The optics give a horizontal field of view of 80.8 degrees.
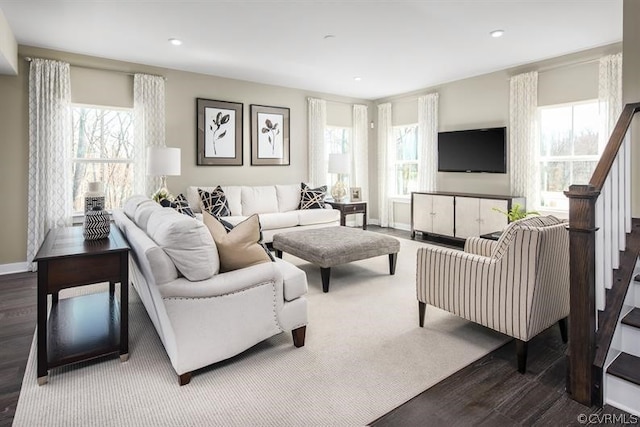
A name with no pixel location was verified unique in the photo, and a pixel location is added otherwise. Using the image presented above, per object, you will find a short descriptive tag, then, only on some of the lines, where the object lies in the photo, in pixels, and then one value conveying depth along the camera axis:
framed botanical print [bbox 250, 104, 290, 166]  6.16
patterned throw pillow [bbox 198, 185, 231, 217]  5.27
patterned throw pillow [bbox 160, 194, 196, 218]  4.03
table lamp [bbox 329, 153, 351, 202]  6.61
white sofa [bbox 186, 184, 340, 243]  5.36
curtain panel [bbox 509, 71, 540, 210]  5.16
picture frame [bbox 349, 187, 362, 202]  6.80
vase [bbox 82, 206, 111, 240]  2.52
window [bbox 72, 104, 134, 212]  4.82
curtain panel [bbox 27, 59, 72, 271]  4.37
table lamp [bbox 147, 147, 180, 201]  4.64
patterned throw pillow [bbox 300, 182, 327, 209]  6.13
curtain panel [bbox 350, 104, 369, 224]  7.48
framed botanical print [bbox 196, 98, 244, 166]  5.61
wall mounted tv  5.54
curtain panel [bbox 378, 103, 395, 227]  7.50
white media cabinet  5.25
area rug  1.85
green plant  4.29
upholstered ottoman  3.68
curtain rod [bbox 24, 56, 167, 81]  4.32
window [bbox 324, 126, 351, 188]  7.31
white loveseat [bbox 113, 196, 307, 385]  2.08
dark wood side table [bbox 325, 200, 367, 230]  6.26
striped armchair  2.17
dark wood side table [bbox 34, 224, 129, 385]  2.08
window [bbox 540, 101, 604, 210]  4.74
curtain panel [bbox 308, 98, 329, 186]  6.78
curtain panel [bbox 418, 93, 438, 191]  6.52
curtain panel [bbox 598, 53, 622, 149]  4.30
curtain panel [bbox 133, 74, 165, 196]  5.02
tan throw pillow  2.38
